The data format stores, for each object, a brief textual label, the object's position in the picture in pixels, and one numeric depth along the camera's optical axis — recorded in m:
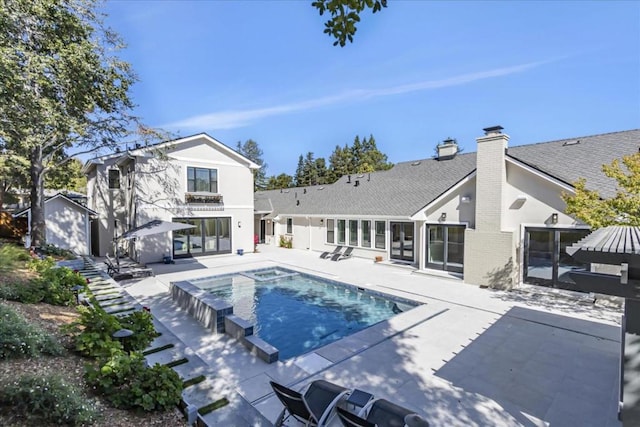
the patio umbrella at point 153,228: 13.86
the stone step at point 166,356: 6.45
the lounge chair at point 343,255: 20.04
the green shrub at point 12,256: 10.39
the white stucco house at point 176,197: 18.09
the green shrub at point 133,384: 4.23
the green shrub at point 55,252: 15.58
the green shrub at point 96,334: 5.08
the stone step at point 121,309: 9.25
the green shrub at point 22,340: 4.52
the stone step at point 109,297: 10.39
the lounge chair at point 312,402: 4.37
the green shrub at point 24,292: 7.30
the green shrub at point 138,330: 5.66
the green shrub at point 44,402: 3.41
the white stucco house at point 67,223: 18.72
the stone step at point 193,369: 5.93
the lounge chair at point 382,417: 3.86
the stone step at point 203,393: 5.05
